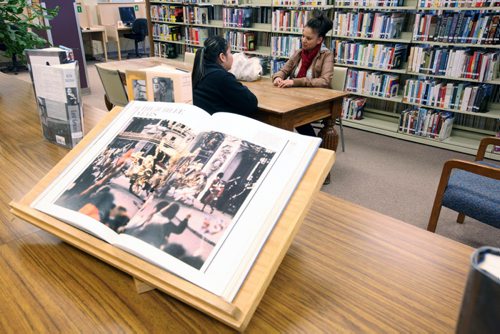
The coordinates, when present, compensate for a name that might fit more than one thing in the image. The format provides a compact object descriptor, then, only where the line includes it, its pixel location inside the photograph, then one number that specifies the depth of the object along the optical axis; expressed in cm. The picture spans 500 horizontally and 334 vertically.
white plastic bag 312
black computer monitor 851
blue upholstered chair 162
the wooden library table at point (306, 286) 49
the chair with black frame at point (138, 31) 784
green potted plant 156
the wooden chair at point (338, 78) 325
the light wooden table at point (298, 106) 234
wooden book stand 44
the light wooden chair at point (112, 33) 780
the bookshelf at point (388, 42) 343
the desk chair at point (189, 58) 387
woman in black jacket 214
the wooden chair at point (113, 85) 299
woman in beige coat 304
